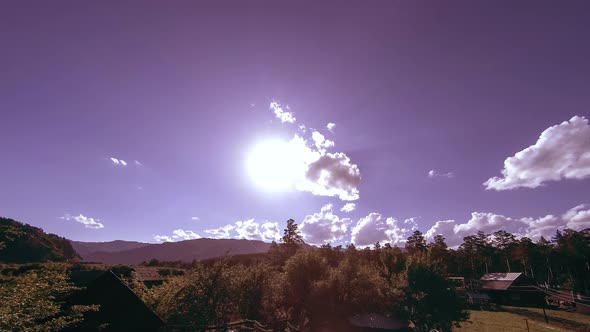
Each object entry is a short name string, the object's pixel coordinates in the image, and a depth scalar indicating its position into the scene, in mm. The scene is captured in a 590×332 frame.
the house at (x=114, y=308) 16891
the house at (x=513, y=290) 59719
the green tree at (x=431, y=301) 26500
